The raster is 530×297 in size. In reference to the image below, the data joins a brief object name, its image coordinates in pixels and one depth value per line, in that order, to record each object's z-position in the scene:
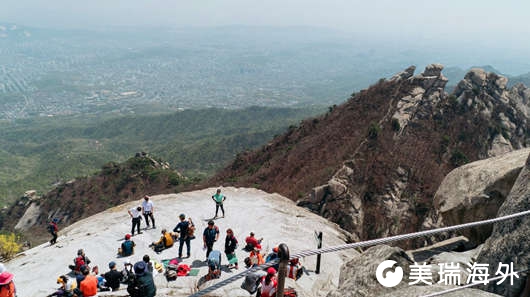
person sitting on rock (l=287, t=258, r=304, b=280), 12.28
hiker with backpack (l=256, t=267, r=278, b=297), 9.05
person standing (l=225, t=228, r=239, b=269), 13.54
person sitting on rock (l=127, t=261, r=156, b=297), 9.17
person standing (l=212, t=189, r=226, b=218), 18.44
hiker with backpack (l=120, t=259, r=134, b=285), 12.18
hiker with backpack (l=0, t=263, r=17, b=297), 7.71
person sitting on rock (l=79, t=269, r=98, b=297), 10.81
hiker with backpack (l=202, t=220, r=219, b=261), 13.36
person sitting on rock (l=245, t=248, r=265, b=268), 13.22
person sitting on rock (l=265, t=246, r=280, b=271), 12.00
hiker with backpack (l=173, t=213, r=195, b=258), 13.81
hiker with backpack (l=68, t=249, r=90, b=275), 13.24
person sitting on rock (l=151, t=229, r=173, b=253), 15.64
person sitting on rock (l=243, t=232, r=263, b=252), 14.74
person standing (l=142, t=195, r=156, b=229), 17.23
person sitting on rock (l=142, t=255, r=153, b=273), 10.52
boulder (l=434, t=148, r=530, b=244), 14.05
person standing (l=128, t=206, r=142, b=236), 16.70
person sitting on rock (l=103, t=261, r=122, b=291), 11.77
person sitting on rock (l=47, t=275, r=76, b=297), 11.38
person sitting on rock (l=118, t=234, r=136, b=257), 14.99
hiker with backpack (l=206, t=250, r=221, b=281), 12.04
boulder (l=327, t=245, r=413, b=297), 8.69
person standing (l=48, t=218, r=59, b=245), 17.70
